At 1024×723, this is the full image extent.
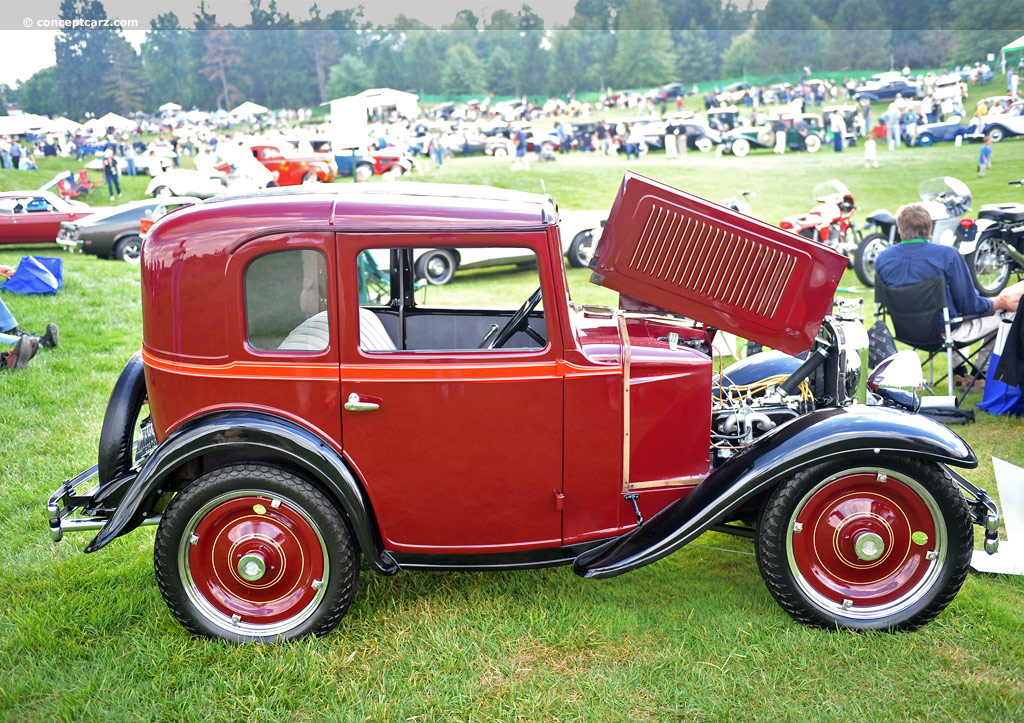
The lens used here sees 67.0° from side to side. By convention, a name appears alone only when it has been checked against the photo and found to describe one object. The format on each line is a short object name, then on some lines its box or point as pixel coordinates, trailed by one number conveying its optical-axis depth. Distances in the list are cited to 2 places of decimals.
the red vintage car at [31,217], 16.78
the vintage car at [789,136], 31.77
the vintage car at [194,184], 22.80
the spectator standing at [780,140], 31.45
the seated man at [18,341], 8.04
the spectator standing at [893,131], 30.53
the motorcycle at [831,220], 12.30
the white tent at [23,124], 30.49
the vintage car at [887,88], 38.12
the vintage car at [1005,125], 26.64
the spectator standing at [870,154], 26.11
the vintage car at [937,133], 29.30
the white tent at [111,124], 39.44
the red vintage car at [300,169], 26.55
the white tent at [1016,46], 25.37
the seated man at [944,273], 6.75
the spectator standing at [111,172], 26.84
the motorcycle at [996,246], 9.54
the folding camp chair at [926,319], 6.71
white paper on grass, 4.40
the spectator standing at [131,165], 31.50
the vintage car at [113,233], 15.73
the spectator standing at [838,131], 30.92
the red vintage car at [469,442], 3.56
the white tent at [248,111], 44.78
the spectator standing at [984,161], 21.58
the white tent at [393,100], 23.93
